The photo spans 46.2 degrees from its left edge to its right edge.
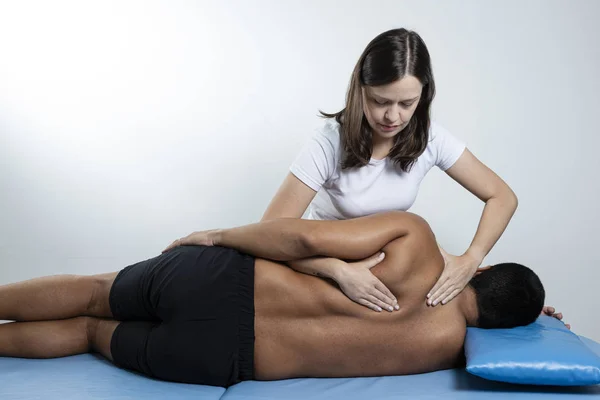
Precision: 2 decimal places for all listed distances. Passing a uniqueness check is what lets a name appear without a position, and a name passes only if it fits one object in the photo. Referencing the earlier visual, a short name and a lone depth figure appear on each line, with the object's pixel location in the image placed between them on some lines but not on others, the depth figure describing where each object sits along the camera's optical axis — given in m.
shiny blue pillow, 1.84
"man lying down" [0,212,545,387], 1.99
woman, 2.12
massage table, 1.87
